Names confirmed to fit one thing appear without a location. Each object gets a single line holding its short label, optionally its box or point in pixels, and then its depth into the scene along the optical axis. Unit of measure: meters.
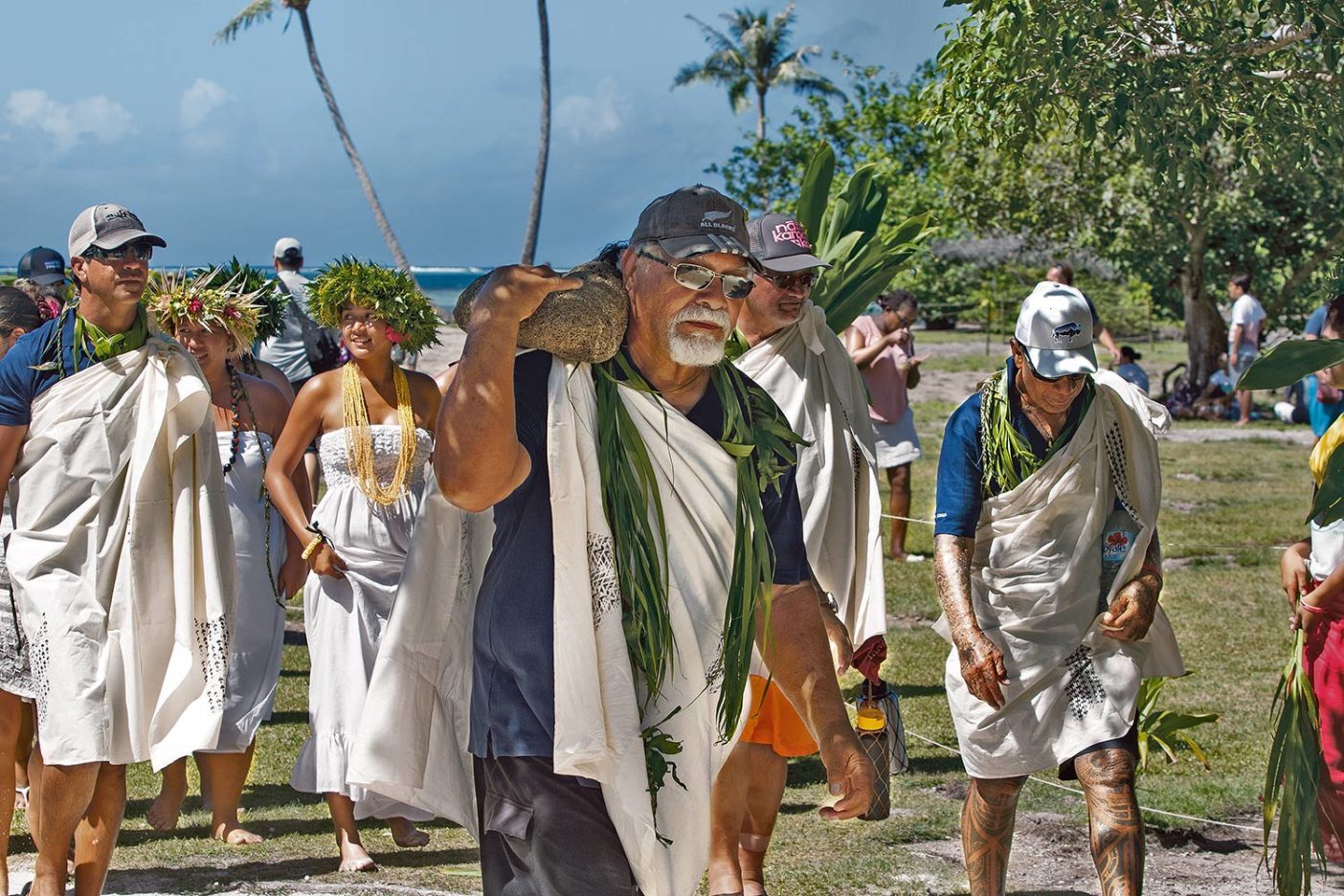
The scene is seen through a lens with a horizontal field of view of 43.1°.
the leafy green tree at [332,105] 37.62
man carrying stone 3.40
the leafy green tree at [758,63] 68.12
